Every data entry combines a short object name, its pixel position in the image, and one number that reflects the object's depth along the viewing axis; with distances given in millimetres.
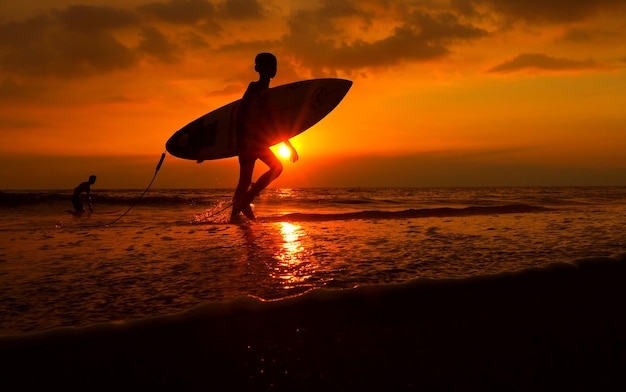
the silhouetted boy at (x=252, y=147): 7957
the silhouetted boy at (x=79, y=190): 14586
